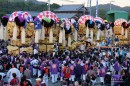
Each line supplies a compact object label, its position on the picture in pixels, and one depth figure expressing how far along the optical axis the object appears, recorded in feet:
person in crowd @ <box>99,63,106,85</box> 57.73
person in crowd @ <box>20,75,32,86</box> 37.28
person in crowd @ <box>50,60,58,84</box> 57.69
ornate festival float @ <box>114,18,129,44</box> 140.26
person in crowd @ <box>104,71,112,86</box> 54.75
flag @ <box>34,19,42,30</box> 87.97
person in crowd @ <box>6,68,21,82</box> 44.10
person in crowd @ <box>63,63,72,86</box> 53.98
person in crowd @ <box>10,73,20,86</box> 38.90
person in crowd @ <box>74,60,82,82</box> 55.36
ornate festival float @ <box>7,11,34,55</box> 86.84
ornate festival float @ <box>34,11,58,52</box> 89.97
